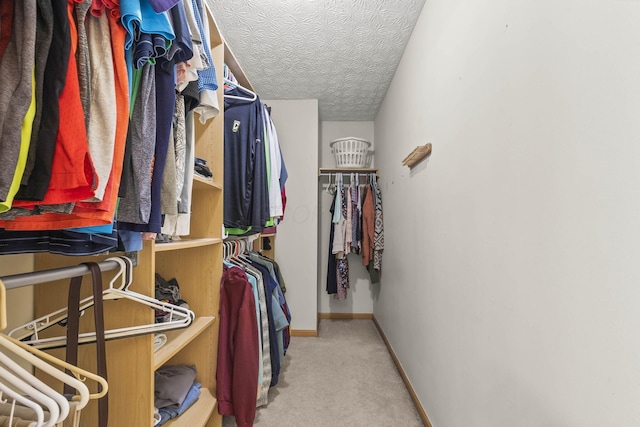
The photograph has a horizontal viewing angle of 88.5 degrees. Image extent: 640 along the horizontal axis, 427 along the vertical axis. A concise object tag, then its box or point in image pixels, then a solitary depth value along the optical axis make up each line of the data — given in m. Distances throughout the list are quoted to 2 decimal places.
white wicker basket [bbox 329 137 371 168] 3.60
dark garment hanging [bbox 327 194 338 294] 3.61
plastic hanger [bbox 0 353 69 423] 0.54
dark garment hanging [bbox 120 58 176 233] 0.89
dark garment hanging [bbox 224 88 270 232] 1.90
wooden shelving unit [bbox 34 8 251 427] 1.04
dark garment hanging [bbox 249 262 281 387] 1.95
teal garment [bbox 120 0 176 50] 0.74
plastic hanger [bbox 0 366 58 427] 0.52
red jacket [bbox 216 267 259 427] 1.59
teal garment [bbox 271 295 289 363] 2.02
